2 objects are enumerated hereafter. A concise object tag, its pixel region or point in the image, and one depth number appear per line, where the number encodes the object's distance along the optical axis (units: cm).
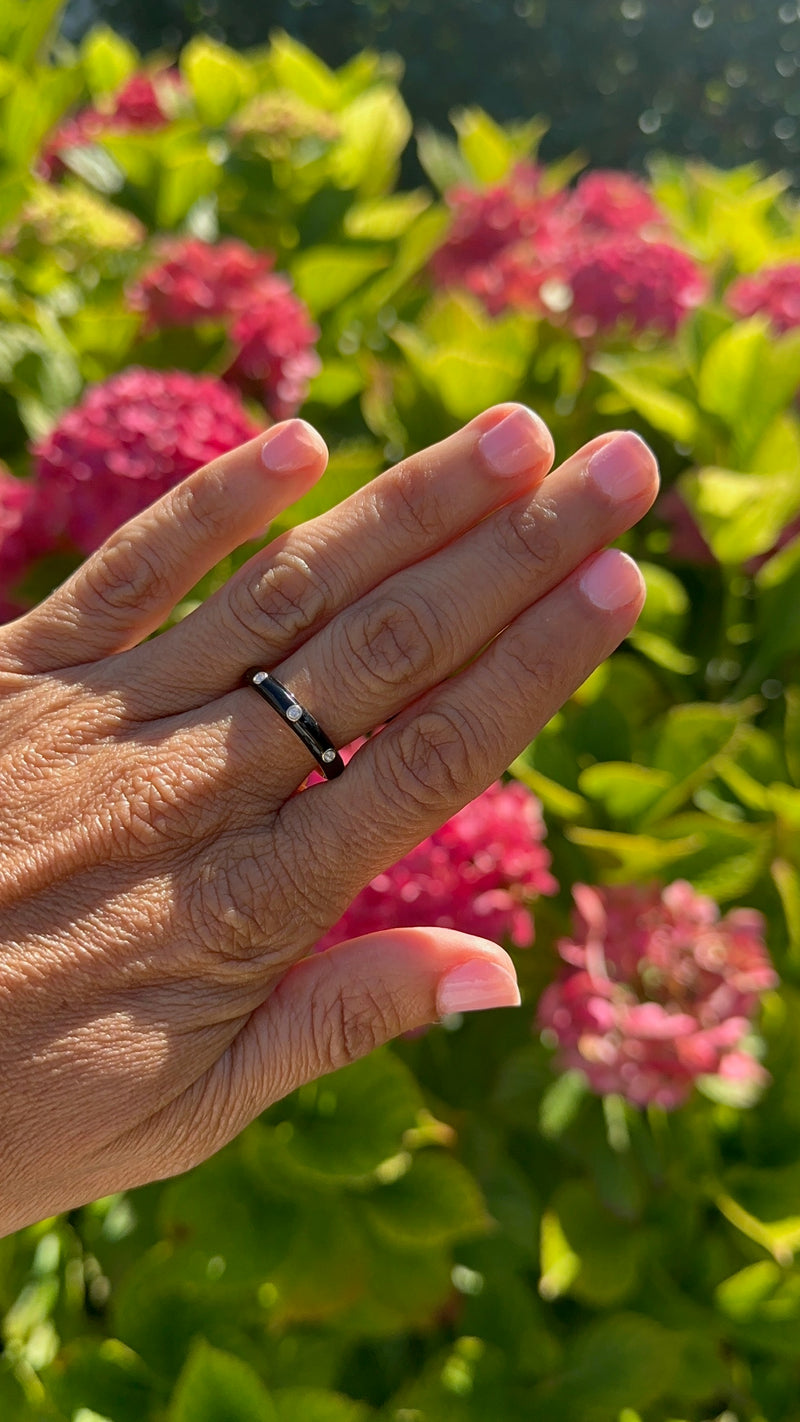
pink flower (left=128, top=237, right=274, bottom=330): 61
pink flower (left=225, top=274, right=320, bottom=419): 60
